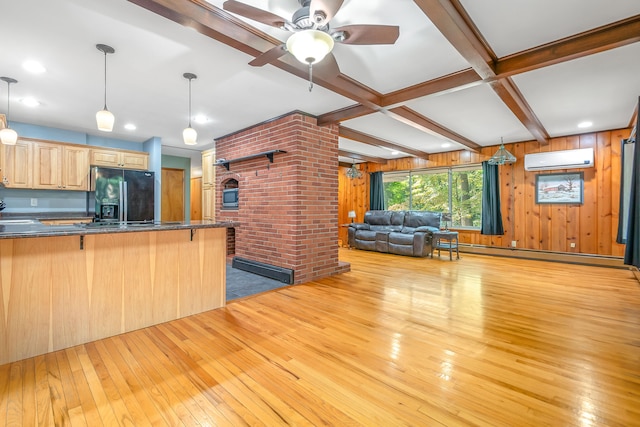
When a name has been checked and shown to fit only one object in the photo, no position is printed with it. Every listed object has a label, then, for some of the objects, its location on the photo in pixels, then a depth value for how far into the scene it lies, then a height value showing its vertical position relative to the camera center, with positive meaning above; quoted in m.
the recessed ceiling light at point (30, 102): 3.53 +1.40
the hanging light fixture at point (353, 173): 7.65 +1.08
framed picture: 5.43 +0.51
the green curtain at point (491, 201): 6.29 +0.27
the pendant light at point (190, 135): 3.05 +0.84
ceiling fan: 1.56 +1.11
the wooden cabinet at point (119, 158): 5.09 +1.01
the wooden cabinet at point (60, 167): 4.52 +0.75
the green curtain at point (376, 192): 8.27 +0.61
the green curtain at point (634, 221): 3.26 -0.09
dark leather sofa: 6.04 -0.44
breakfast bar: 1.97 -0.57
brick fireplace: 3.96 +0.22
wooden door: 7.49 +0.47
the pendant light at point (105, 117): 2.36 +0.81
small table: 5.79 -0.57
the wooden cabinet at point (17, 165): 4.25 +0.71
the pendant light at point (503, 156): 5.35 +1.08
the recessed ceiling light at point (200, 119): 4.21 +1.43
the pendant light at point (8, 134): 2.98 +0.84
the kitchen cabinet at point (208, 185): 6.05 +0.59
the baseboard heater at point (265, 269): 3.90 -0.87
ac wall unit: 5.22 +1.05
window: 6.86 +0.56
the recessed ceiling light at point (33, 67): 2.63 +1.38
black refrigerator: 4.87 +0.31
